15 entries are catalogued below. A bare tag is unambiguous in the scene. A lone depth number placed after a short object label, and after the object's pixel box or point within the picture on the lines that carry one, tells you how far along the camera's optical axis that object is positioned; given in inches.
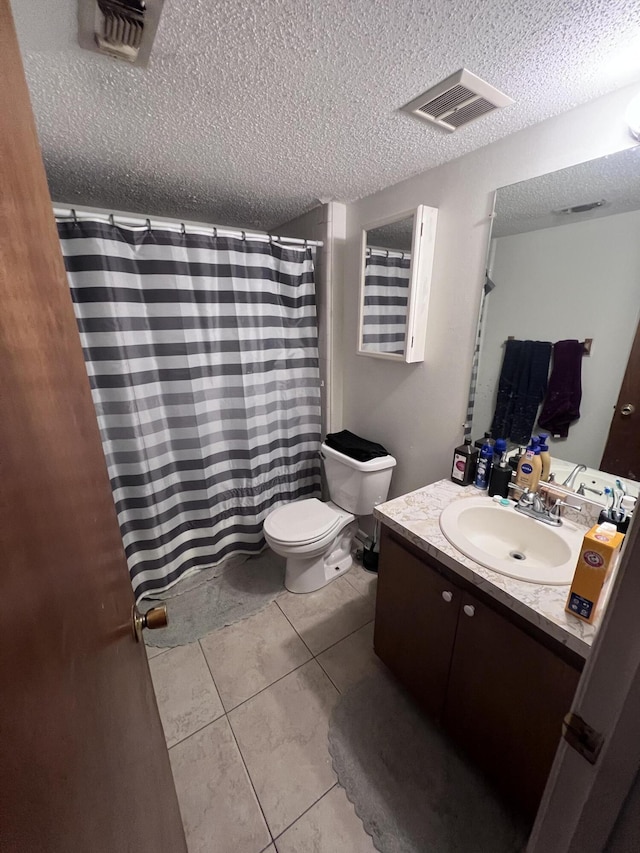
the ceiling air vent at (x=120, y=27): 27.9
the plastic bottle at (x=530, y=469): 50.7
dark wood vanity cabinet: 34.3
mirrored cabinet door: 59.1
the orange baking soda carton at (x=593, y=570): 30.6
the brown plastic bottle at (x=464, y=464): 56.8
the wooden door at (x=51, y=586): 11.7
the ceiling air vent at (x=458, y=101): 37.0
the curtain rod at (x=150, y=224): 53.9
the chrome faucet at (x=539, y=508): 47.5
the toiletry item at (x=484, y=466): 55.5
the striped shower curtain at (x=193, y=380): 60.2
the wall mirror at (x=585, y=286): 41.7
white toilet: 69.1
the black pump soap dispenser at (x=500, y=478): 52.9
